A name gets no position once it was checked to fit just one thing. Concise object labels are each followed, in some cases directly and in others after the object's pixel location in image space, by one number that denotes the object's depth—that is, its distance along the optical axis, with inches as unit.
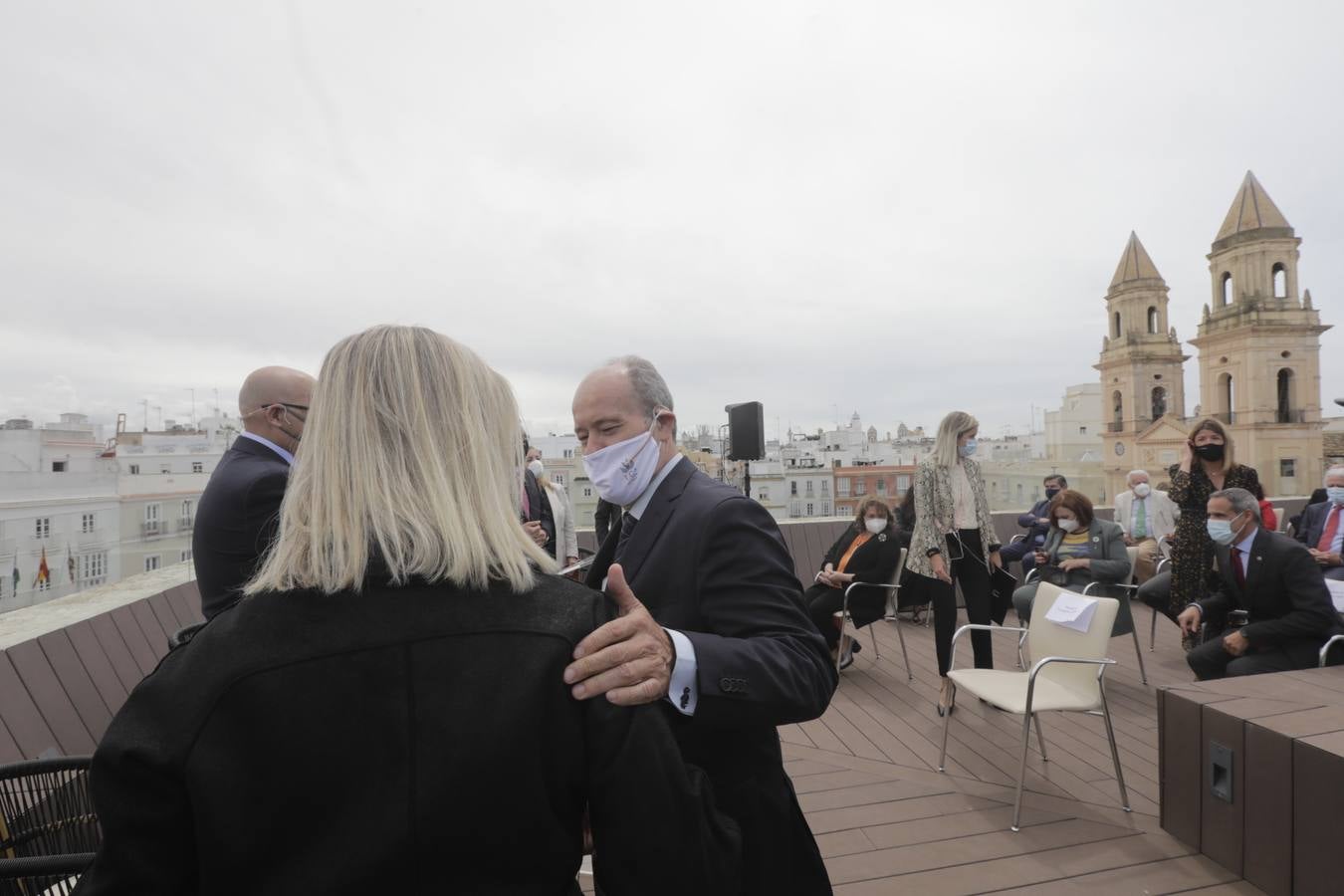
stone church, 1828.2
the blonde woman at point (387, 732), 27.9
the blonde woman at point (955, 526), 156.3
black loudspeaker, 256.4
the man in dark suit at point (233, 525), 72.4
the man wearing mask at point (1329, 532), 191.3
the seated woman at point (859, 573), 193.6
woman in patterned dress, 155.3
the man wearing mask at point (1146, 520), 246.7
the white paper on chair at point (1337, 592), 141.6
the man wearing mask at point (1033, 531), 258.4
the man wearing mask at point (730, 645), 38.6
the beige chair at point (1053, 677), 113.7
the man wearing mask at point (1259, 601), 123.0
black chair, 61.6
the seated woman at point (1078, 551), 185.9
